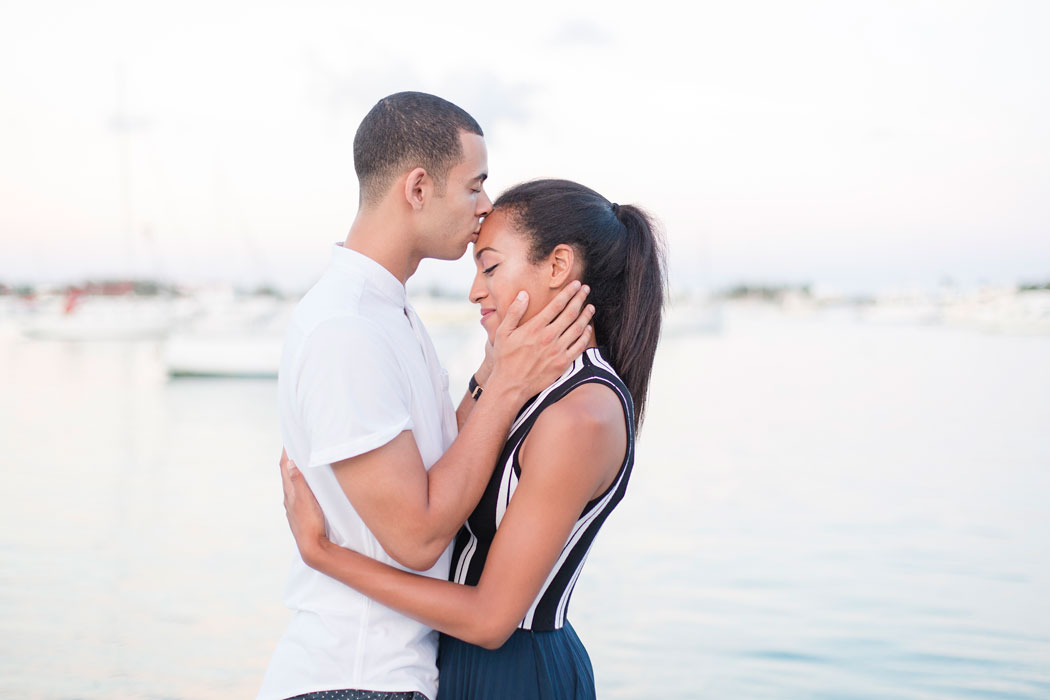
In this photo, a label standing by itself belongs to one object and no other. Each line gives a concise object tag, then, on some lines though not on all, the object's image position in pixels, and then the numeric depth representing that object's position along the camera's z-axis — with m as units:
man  1.88
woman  1.98
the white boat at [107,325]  42.72
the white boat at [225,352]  23.30
